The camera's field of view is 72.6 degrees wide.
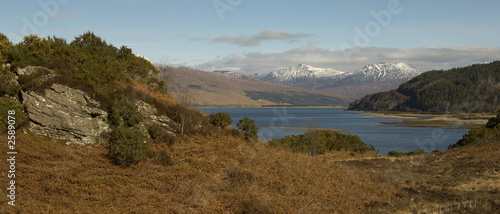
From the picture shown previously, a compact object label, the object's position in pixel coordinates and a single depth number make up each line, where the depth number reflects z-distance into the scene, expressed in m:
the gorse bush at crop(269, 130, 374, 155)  37.31
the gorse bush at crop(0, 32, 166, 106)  17.25
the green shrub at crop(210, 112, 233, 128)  22.12
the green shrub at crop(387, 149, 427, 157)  39.13
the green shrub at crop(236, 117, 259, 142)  22.04
